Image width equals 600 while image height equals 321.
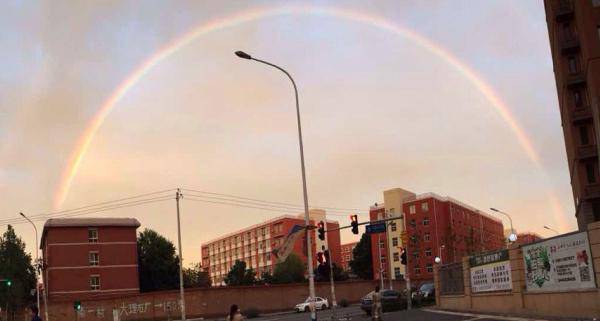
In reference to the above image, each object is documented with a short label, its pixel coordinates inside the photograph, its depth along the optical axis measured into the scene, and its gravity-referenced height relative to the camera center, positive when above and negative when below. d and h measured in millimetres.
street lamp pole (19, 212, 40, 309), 66444 +1017
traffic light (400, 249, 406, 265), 38906 -253
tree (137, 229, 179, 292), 88312 +791
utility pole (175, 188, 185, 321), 50075 +1965
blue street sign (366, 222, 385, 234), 34969 +1496
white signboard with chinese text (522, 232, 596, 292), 18542 -783
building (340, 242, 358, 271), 185400 +1102
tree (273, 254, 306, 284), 105369 -1841
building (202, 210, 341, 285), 137250 +4270
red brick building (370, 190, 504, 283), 112938 +3625
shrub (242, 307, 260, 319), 59766 -4860
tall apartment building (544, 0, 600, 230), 46844 +12042
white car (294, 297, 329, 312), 62125 -4673
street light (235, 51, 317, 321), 25078 +3431
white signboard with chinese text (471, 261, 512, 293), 25344 -1412
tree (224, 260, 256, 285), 110400 -2066
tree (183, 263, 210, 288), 104475 -1714
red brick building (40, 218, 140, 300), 77062 +2321
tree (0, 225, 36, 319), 71812 +1126
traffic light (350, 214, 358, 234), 32031 +1728
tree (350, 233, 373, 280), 120250 -842
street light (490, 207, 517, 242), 29859 +279
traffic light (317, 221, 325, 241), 30047 +1385
